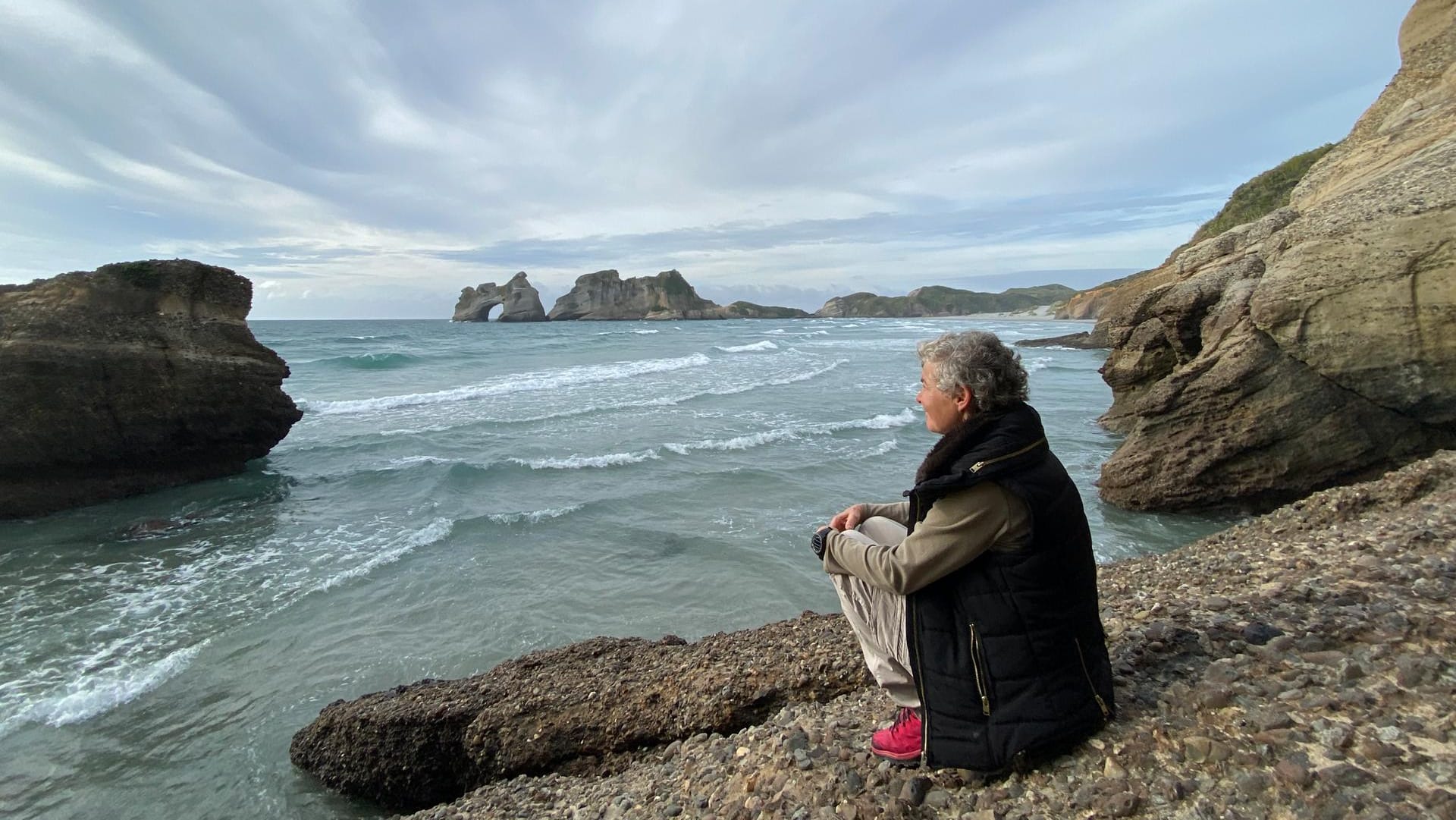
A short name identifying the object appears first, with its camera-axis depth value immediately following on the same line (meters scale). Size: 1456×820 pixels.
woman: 2.44
